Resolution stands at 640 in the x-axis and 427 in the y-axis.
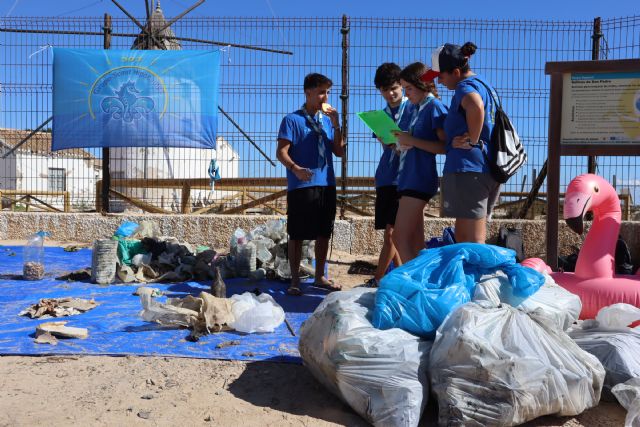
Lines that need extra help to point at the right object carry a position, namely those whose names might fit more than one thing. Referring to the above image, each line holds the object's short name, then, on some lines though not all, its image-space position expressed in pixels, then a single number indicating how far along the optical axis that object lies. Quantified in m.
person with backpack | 3.23
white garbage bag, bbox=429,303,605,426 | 2.06
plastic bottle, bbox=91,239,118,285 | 4.89
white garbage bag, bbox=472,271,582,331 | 2.59
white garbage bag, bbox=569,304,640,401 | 2.39
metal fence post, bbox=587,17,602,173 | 6.64
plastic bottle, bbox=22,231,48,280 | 5.03
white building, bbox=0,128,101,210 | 7.76
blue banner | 7.26
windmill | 7.41
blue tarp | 2.99
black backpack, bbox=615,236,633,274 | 4.88
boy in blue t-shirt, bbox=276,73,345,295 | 4.43
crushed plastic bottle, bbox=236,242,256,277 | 5.18
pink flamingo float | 3.53
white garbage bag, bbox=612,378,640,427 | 2.15
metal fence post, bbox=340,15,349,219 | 6.84
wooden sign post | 4.32
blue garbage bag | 2.40
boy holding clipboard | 4.18
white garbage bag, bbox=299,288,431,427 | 2.14
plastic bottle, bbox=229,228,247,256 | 5.29
